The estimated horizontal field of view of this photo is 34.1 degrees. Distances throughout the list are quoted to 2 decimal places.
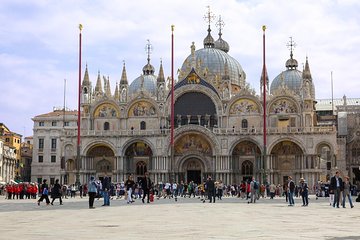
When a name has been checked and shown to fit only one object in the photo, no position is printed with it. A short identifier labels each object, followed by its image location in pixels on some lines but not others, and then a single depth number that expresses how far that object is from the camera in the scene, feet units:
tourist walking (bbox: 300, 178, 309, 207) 92.99
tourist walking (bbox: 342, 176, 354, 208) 86.37
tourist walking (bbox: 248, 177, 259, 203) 106.42
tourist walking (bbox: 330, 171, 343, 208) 86.17
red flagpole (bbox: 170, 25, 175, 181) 167.32
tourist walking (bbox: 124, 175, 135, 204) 102.88
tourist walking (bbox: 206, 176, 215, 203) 108.68
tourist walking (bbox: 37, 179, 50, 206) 98.43
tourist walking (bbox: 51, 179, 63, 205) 98.48
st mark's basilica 199.82
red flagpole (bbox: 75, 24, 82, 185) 162.18
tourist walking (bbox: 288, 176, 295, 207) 94.48
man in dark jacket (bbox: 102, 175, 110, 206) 92.73
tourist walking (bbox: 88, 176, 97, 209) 84.07
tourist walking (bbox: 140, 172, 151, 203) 102.99
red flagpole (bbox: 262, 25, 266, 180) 160.62
